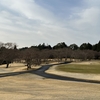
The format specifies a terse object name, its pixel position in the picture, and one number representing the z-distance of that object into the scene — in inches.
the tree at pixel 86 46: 7201.8
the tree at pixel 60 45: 7546.3
